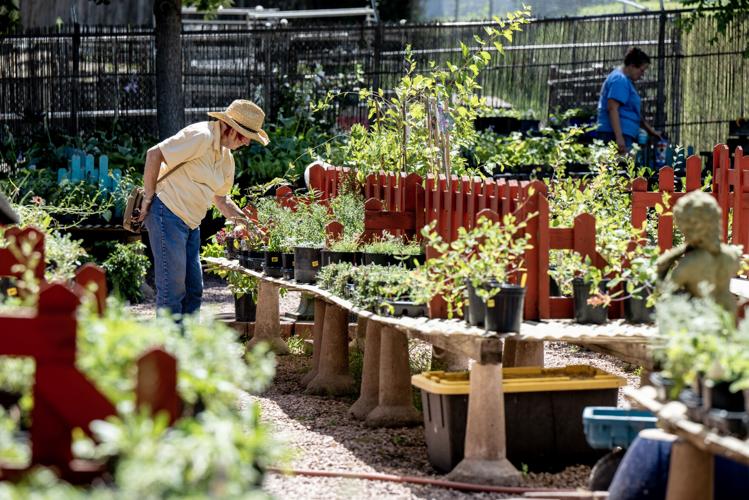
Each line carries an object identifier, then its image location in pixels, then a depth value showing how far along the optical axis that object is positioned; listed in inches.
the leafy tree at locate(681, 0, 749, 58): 874.8
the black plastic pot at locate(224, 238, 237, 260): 583.5
